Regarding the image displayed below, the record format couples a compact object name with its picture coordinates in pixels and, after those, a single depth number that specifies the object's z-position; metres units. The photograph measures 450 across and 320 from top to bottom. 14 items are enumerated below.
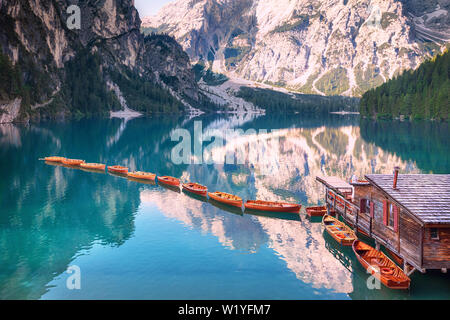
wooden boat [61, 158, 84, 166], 76.81
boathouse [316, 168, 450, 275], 26.02
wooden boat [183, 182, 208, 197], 54.81
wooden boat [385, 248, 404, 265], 30.23
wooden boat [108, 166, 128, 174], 69.38
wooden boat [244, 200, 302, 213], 45.60
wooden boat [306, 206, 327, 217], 44.60
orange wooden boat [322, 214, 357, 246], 35.16
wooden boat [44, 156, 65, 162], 78.96
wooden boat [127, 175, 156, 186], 63.26
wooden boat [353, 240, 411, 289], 26.45
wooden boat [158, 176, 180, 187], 60.18
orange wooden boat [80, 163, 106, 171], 73.19
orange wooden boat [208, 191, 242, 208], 48.72
